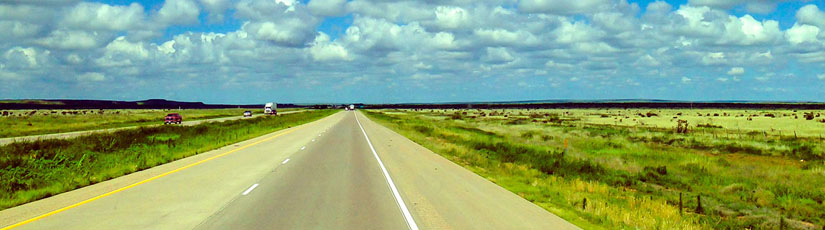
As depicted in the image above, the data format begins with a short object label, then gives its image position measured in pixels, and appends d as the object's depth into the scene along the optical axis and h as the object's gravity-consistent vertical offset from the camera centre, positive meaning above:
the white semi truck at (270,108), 130.00 -2.89
